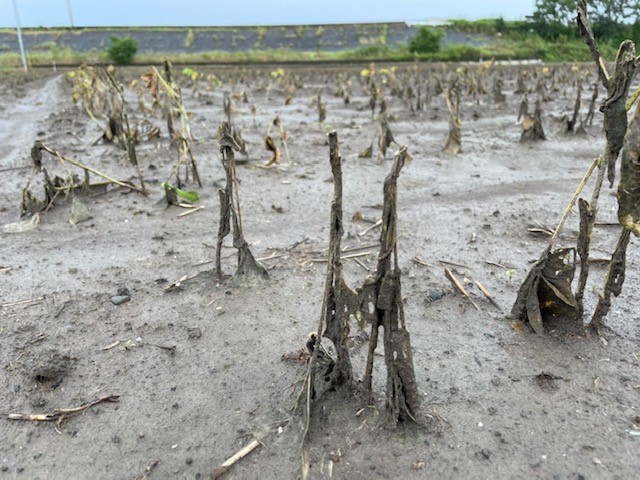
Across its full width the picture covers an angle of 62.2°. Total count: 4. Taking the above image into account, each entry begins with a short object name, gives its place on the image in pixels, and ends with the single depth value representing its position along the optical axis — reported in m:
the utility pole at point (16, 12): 33.69
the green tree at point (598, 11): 31.73
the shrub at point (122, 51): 37.94
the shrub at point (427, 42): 37.78
